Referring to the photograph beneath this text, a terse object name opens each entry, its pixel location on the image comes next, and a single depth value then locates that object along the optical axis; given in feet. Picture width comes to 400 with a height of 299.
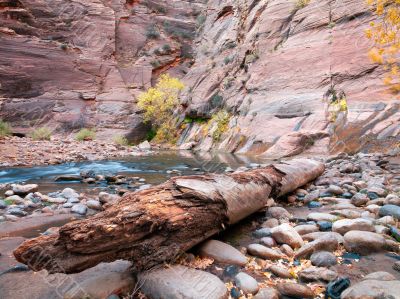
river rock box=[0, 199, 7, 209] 14.52
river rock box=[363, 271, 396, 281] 6.28
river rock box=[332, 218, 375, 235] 8.80
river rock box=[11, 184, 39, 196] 17.71
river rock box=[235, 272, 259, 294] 6.53
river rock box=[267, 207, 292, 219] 11.49
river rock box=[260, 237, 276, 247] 8.92
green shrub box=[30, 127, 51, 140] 58.90
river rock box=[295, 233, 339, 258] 7.97
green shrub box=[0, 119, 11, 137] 54.13
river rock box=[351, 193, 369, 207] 12.20
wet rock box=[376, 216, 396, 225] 9.37
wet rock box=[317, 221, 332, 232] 9.63
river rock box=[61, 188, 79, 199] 16.66
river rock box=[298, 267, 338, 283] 6.75
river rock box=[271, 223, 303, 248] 8.69
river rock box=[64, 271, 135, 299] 6.48
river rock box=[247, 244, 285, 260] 8.12
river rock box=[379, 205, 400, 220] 9.81
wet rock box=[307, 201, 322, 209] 12.96
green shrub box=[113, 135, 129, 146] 69.77
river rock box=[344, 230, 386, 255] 8.04
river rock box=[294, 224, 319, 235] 9.48
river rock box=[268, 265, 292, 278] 7.13
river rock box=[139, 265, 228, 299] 6.16
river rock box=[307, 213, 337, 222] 10.37
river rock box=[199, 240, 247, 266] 7.95
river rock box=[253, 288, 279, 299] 6.18
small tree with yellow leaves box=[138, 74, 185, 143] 79.10
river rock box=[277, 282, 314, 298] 6.23
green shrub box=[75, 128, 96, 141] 67.21
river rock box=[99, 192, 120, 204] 15.15
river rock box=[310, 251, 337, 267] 7.47
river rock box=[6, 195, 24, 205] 15.52
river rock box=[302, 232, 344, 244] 8.46
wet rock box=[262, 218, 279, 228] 10.55
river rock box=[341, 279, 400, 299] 5.49
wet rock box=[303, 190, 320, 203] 13.81
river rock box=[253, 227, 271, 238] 9.67
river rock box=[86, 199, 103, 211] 14.39
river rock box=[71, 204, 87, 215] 13.87
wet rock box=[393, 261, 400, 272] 7.06
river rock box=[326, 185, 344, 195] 14.37
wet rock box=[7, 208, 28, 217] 13.60
